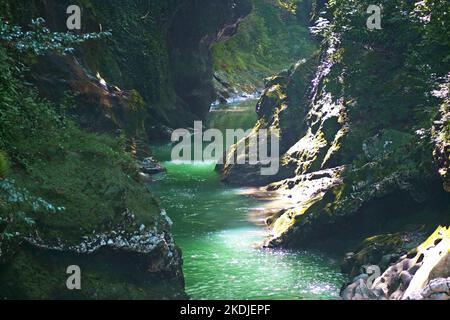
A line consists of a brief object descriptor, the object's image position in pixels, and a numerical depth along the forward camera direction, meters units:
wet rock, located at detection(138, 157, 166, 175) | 31.35
